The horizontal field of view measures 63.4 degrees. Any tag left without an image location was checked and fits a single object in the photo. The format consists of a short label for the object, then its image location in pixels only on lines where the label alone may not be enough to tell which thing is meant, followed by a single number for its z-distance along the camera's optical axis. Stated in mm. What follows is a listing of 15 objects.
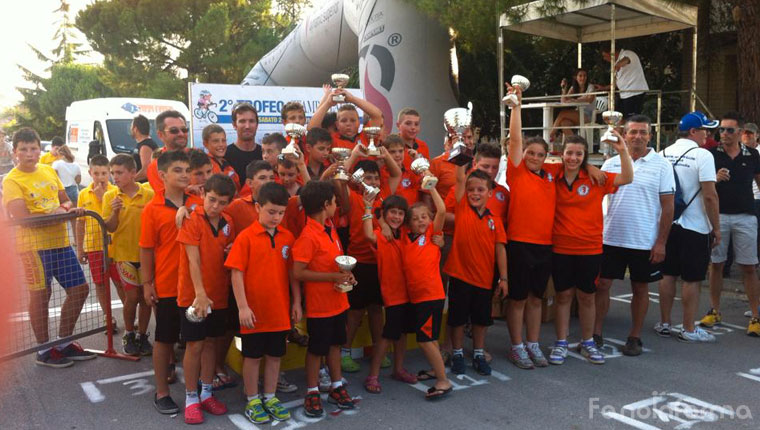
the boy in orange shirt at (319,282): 3811
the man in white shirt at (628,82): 8922
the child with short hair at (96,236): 5109
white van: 13078
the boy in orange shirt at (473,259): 4484
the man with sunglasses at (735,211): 5633
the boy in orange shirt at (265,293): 3662
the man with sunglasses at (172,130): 4883
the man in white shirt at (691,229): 5316
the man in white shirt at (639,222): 4973
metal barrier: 4707
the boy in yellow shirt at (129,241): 4941
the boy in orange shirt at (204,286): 3678
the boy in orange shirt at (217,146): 4719
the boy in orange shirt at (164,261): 3947
